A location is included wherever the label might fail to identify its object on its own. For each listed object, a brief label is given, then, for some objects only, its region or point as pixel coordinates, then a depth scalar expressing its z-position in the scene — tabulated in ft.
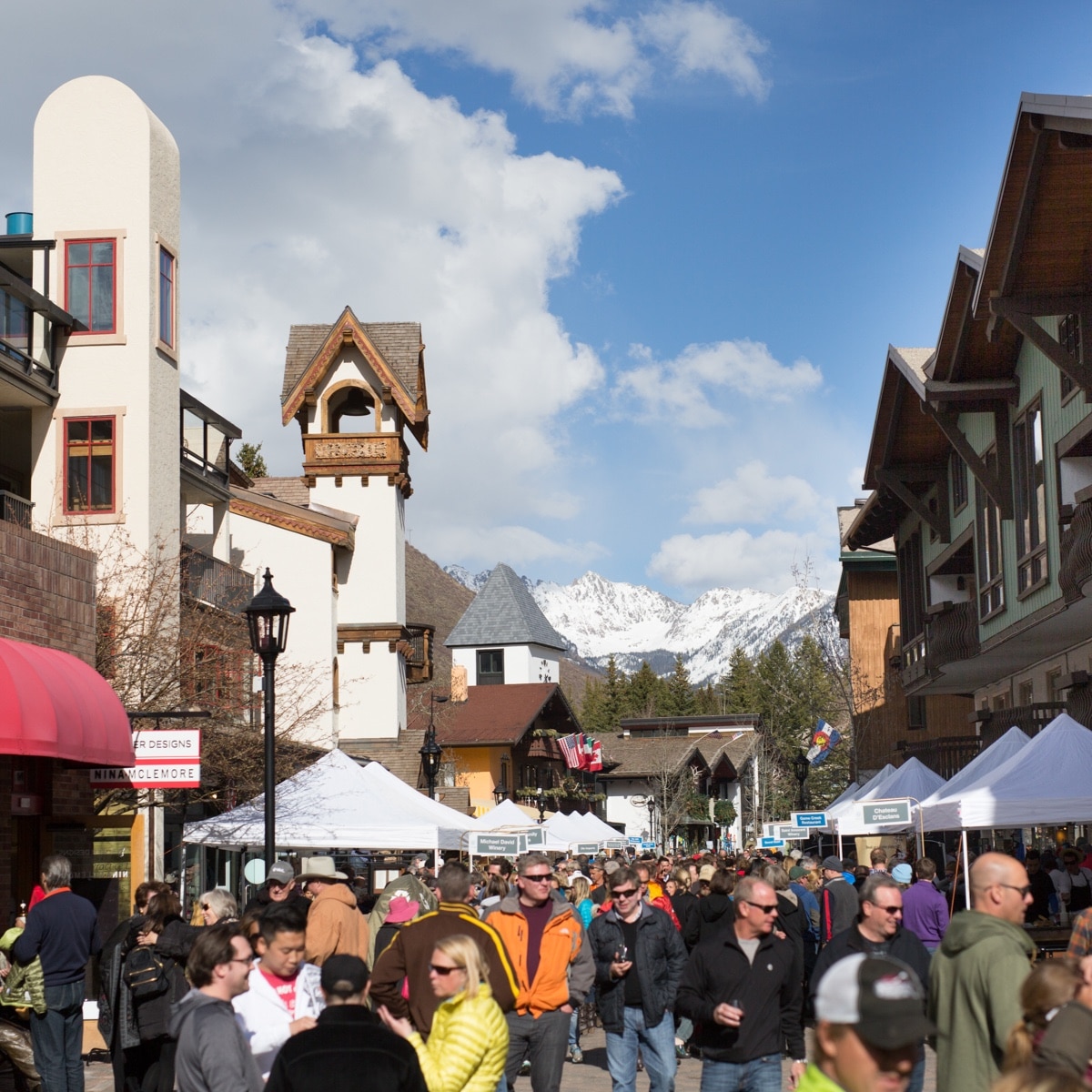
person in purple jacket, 54.39
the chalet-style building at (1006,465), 76.18
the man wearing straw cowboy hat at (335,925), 36.11
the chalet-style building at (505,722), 232.12
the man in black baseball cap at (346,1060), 19.70
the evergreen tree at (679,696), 468.34
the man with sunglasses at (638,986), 36.60
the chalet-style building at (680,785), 306.55
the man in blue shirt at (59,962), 39.58
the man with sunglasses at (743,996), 28.55
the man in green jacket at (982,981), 21.63
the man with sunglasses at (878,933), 30.01
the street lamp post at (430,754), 112.37
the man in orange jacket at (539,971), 33.37
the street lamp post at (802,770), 166.23
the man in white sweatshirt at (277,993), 25.80
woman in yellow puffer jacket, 23.02
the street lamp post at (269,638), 50.55
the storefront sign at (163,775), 54.13
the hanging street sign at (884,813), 74.64
